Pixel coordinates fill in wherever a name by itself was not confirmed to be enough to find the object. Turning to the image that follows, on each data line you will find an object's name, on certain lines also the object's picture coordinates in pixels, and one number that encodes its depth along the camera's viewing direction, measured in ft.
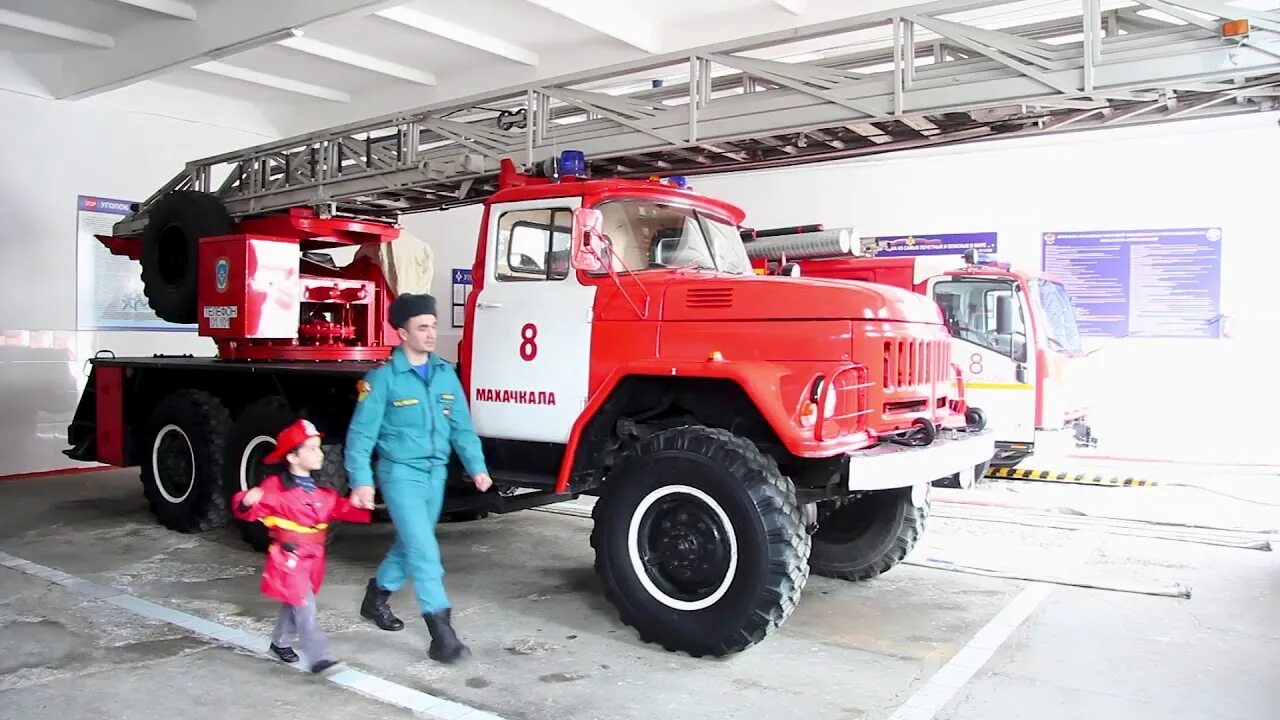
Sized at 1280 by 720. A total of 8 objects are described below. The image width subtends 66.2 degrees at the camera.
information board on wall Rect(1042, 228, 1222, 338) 32.78
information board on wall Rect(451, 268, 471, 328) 44.45
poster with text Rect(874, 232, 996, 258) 35.73
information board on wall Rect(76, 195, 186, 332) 34.86
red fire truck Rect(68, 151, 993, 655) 14.32
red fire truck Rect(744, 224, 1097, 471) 28.48
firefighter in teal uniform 14.20
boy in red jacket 13.52
